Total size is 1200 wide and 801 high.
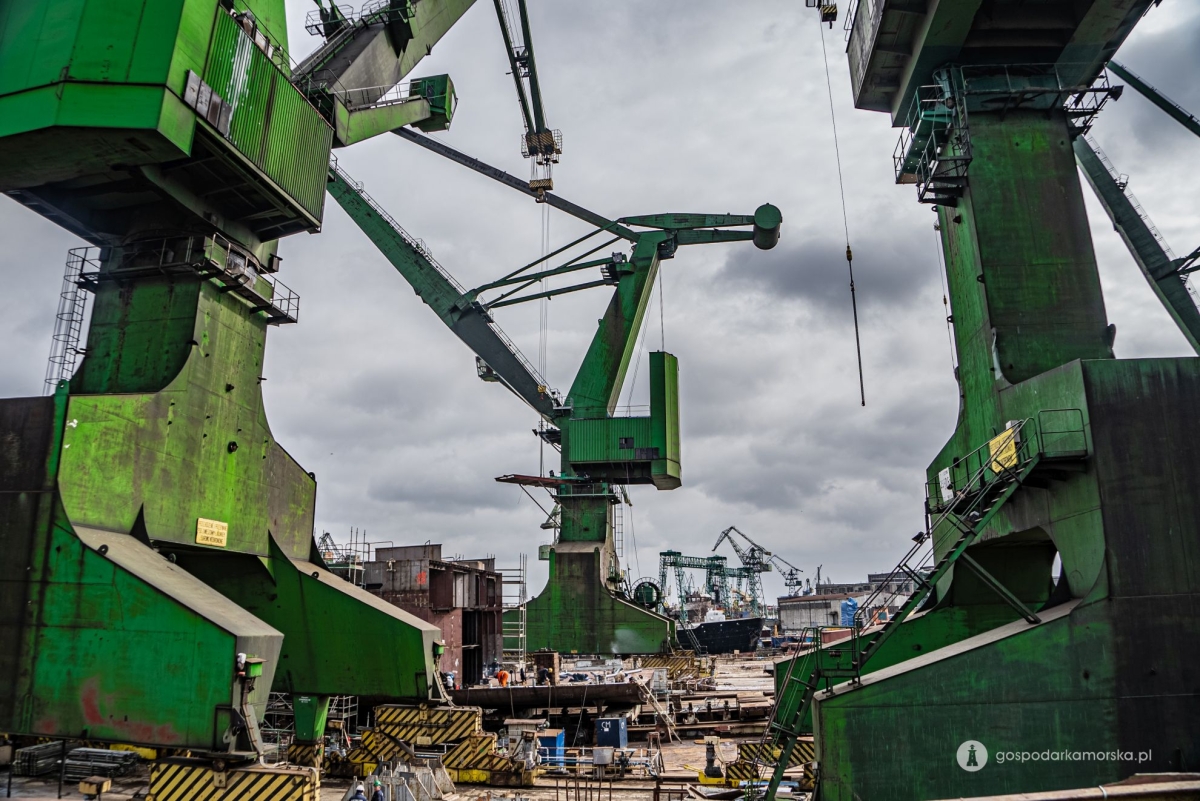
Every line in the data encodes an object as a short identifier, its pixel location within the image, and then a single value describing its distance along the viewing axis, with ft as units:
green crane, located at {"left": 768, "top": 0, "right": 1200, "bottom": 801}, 40.81
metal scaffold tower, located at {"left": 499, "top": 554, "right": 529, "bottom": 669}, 117.08
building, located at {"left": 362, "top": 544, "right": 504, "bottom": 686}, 88.33
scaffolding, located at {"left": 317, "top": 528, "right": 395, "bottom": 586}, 90.15
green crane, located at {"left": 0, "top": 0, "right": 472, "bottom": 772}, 39.40
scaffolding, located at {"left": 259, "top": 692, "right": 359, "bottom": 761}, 70.85
